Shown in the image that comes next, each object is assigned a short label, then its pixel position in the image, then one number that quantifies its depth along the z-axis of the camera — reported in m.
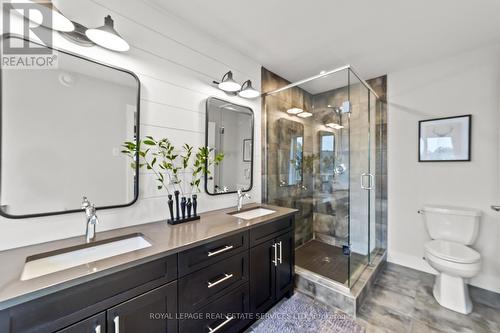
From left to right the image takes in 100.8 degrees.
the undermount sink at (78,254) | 0.98
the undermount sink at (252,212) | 2.00
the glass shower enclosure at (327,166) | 2.47
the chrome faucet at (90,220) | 1.18
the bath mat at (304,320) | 1.64
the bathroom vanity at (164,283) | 0.77
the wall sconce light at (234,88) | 1.92
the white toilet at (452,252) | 1.80
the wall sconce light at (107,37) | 1.23
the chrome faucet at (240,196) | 2.05
